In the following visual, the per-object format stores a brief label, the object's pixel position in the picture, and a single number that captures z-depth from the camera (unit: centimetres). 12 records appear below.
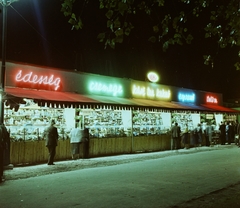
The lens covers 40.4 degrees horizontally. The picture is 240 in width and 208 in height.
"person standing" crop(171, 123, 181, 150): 2017
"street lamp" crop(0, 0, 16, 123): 1146
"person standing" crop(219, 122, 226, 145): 2541
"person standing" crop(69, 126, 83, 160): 1529
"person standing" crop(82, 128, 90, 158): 1552
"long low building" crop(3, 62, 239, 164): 1416
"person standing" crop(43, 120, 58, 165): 1359
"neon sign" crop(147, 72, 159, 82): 2359
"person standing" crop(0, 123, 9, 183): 981
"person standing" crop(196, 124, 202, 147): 2286
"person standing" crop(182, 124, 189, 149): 2161
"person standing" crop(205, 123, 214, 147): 2386
